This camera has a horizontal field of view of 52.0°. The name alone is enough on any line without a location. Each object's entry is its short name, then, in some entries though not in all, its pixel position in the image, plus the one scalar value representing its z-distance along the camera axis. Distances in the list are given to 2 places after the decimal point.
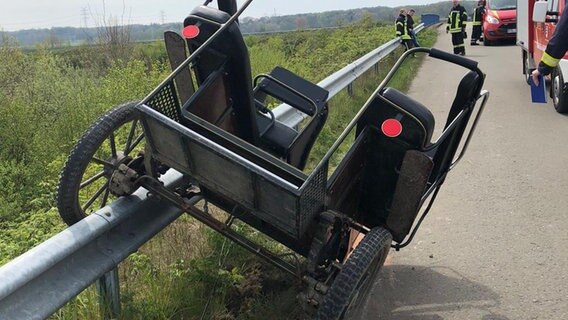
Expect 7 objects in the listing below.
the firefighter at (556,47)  5.13
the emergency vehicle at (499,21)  22.83
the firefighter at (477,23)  24.99
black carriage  2.98
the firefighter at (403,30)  18.00
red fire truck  8.84
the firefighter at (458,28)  19.19
